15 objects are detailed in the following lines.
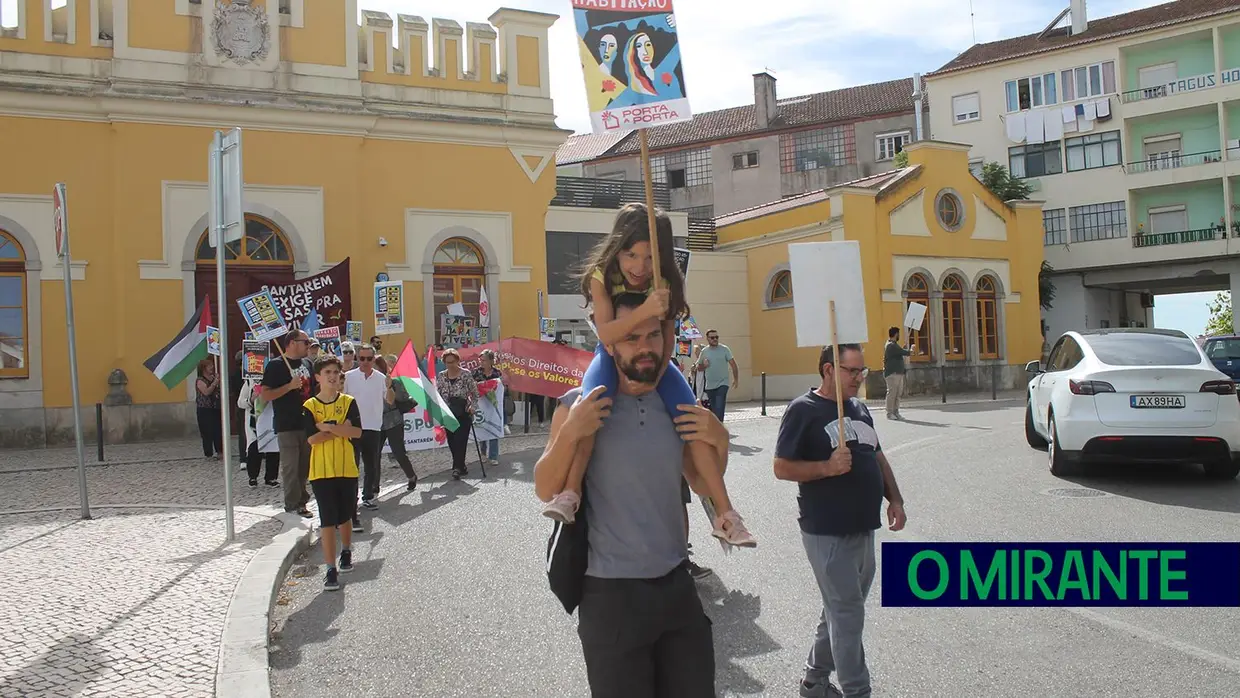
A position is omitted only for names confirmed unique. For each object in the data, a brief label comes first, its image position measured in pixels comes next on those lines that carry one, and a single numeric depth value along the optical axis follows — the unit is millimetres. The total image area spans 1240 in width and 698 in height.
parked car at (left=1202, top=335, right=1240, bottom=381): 21391
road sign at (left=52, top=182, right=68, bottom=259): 9992
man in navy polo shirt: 4367
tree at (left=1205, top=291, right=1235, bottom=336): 51625
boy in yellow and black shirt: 7578
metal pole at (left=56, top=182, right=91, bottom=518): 9891
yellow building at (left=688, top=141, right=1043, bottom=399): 29625
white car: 10344
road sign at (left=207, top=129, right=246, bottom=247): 8867
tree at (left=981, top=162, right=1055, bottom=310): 41781
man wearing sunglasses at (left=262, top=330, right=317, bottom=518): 10070
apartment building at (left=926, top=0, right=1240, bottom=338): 40656
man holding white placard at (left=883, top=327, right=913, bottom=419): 20219
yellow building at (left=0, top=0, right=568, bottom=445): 18906
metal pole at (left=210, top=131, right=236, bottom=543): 8688
